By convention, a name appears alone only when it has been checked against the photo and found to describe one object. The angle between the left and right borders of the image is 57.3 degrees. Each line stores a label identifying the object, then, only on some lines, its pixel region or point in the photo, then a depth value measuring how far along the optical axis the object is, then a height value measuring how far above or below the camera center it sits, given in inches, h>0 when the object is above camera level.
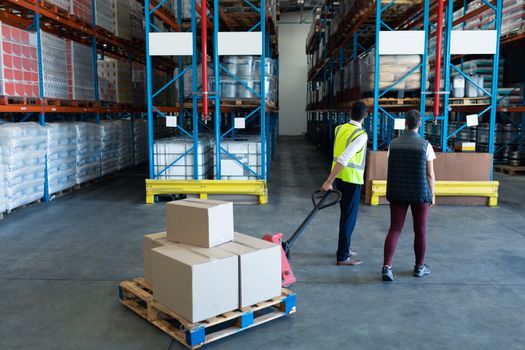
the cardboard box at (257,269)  144.3 -45.4
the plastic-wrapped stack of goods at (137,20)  503.2 +108.6
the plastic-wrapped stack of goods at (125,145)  485.1 -24.3
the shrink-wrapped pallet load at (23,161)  287.0 -24.8
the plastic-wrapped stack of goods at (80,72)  375.2 +40.0
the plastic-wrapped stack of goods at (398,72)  335.6 +34.5
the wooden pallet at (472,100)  340.1 +15.3
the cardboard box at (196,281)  134.0 -45.7
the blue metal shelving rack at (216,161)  327.0 -27.6
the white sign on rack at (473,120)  328.5 +1.1
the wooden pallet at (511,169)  476.7 -47.9
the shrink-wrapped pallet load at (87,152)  386.6 -25.3
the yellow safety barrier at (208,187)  331.0 -45.2
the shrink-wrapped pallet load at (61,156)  341.4 -25.4
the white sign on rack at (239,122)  332.5 -0.7
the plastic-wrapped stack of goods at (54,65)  336.2 +40.2
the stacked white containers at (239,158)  338.6 -25.7
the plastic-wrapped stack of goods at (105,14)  422.0 +95.9
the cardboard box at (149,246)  162.6 -42.7
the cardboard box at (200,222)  149.8 -32.2
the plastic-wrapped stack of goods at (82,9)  376.5 +90.7
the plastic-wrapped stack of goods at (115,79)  454.9 +41.1
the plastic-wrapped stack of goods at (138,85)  531.1 +41.3
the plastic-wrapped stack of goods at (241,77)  361.1 +33.5
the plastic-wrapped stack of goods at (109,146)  437.4 -22.9
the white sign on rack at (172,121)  327.1 +0.3
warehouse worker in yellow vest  193.2 -19.7
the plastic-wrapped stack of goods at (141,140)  543.6 -21.8
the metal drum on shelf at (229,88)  360.6 +25.1
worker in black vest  178.5 -22.3
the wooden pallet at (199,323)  134.0 -60.2
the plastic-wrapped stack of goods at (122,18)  457.7 +101.2
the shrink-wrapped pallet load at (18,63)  286.7 +36.5
